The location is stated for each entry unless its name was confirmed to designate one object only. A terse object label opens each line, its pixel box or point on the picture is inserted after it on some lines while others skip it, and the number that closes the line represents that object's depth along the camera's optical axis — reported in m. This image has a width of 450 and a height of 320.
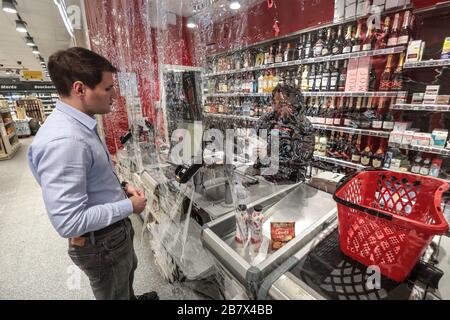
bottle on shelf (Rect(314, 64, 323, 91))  2.51
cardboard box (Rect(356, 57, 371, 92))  2.17
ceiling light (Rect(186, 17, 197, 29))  1.54
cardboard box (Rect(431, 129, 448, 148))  1.82
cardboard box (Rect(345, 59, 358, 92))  2.23
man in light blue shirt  0.85
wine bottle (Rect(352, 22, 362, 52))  2.15
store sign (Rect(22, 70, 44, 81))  13.29
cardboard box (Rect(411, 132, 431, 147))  1.90
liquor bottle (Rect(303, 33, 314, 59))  2.54
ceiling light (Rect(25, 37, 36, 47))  6.57
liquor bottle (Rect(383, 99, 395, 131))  2.13
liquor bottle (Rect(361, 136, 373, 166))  2.40
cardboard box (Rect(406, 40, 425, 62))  1.86
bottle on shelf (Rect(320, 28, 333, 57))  2.37
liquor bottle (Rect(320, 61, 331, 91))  2.44
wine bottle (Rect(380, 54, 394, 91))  2.07
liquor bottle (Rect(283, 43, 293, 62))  2.68
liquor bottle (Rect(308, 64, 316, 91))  2.58
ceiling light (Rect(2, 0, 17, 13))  3.53
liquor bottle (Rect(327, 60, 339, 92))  2.38
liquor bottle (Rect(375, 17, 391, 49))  2.05
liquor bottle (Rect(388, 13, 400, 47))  2.00
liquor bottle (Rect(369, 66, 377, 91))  2.20
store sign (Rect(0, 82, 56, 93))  13.87
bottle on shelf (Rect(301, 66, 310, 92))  2.63
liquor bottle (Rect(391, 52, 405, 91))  2.03
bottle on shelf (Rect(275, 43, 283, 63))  2.77
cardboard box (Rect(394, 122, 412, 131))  2.04
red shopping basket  0.64
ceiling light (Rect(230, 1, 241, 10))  1.37
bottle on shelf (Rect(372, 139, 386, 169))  2.31
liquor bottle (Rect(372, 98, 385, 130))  2.17
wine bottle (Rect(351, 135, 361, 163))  2.45
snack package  0.94
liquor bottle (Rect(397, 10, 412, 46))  1.94
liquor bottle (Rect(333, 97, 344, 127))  2.43
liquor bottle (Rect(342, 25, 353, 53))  2.21
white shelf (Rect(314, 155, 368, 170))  2.40
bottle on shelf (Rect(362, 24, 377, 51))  2.10
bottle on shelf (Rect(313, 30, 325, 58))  2.43
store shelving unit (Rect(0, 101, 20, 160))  6.42
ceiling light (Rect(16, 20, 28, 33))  4.88
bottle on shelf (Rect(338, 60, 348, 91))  2.34
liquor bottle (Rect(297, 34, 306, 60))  2.61
